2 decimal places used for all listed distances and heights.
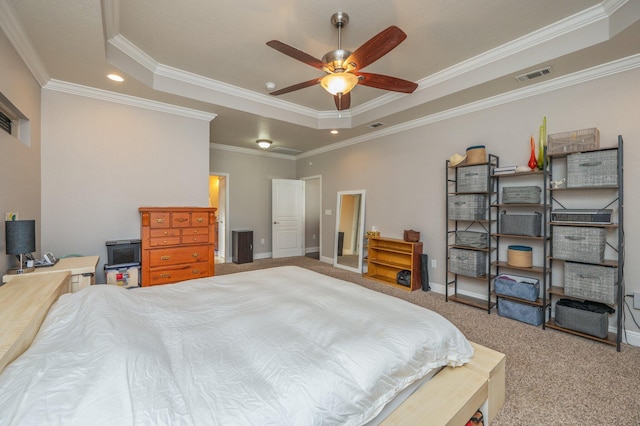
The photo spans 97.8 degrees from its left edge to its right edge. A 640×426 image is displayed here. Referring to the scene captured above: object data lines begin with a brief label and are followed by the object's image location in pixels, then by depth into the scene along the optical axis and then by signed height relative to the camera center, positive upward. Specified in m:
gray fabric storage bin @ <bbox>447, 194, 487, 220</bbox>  3.42 +0.06
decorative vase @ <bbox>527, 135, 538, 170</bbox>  2.97 +0.54
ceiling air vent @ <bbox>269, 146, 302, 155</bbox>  6.27 +1.42
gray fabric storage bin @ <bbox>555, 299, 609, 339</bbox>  2.51 -1.02
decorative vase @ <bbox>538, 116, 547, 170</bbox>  2.83 +0.71
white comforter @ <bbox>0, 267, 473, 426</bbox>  0.81 -0.57
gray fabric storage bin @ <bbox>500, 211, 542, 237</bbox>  3.00 -0.14
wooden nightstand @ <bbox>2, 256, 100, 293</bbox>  2.38 -0.52
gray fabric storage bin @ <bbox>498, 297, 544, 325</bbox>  2.90 -1.08
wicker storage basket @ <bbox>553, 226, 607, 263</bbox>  2.53 -0.30
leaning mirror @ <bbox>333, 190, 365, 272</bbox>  5.33 -0.38
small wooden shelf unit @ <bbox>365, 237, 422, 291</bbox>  4.20 -0.80
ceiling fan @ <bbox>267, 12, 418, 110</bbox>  1.93 +1.16
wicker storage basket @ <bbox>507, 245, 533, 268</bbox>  3.07 -0.50
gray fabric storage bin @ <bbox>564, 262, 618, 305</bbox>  2.46 -0.64
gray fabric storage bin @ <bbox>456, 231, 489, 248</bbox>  3.41 -0.34
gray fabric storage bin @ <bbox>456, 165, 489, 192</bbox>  3.34 +0.42
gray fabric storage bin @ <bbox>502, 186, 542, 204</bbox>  2.97 +0.19
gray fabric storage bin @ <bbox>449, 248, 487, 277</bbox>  3.41 -0.64
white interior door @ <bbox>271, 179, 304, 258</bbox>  6.66 -0.14
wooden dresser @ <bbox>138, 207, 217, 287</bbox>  3.31 -0.40
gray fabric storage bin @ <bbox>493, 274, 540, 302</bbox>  2.96 -0.82
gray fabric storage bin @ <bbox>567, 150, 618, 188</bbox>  2.48 +0.40
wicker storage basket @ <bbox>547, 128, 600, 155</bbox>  2.60 +0.68
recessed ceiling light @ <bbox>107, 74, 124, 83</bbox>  2.91 +1.42
